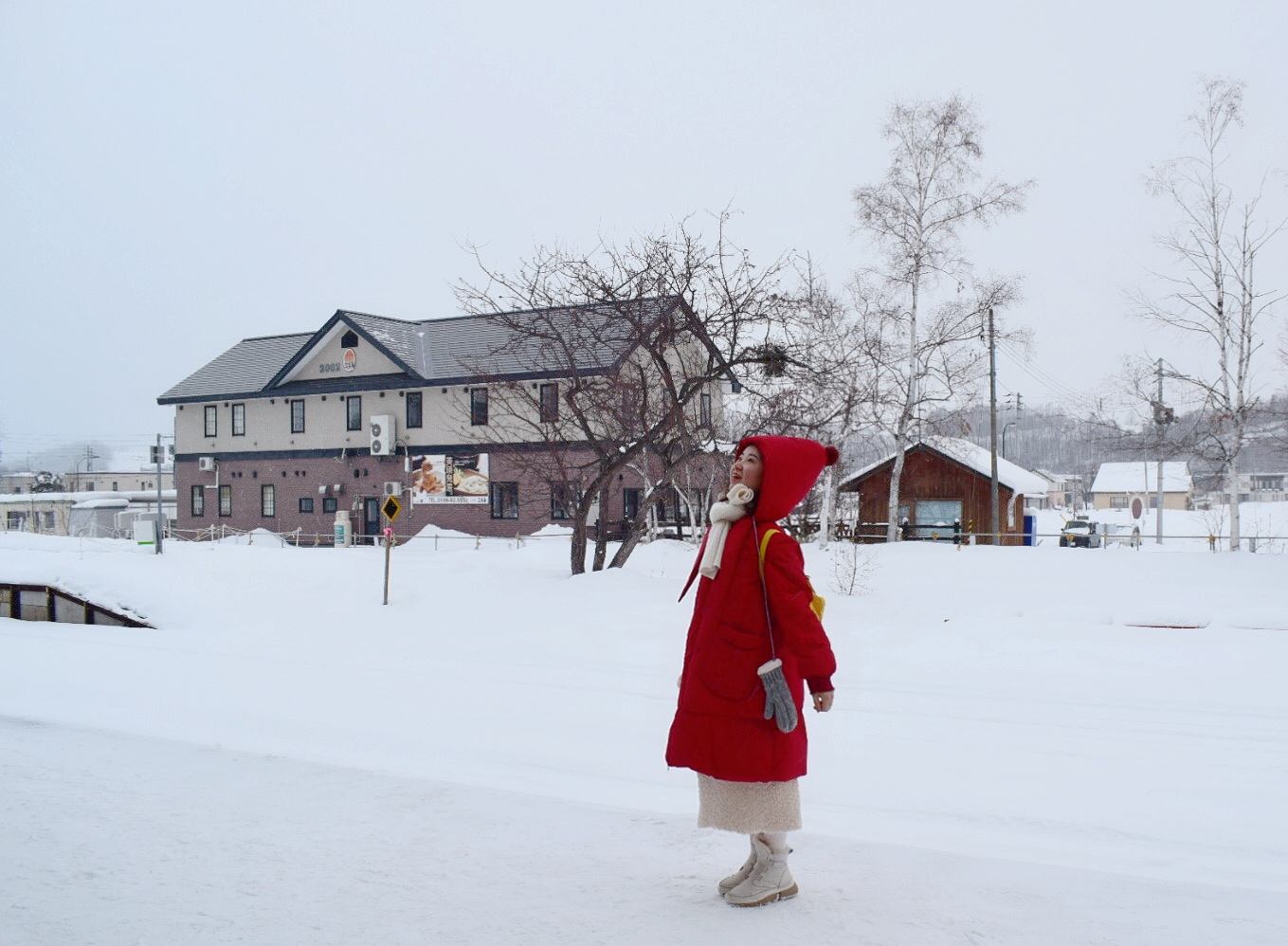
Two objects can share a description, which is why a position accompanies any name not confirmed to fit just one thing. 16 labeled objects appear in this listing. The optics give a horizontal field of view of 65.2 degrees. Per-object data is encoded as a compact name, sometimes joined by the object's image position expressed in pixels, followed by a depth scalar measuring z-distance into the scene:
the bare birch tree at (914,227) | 28.61
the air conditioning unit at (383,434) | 39.78
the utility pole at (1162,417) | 23.07
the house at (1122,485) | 88.69
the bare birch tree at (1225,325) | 22.16
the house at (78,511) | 49.41
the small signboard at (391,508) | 16.92
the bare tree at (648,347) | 17.22
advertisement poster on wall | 38.59
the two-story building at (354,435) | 38.16
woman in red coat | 4.35
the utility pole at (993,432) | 32.59
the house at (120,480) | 103.88
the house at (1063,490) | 87.22
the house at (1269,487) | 93.88
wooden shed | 36.12
